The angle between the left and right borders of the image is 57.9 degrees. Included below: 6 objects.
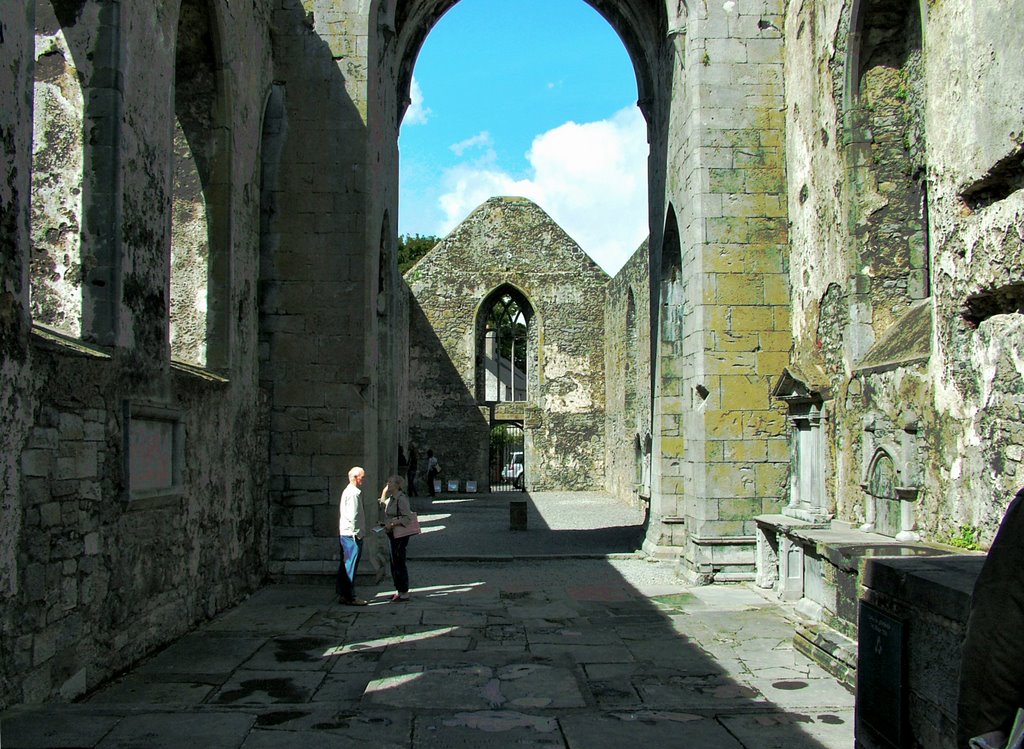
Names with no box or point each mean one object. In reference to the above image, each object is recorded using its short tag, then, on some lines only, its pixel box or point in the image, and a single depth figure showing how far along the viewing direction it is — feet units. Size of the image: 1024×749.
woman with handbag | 29.89
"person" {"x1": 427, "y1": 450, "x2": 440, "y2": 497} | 85.40
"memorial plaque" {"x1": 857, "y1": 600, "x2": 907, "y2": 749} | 12.49
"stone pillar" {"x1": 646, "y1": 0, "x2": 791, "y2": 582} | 33.60
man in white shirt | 28.84
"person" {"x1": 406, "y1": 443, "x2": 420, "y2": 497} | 84.84
